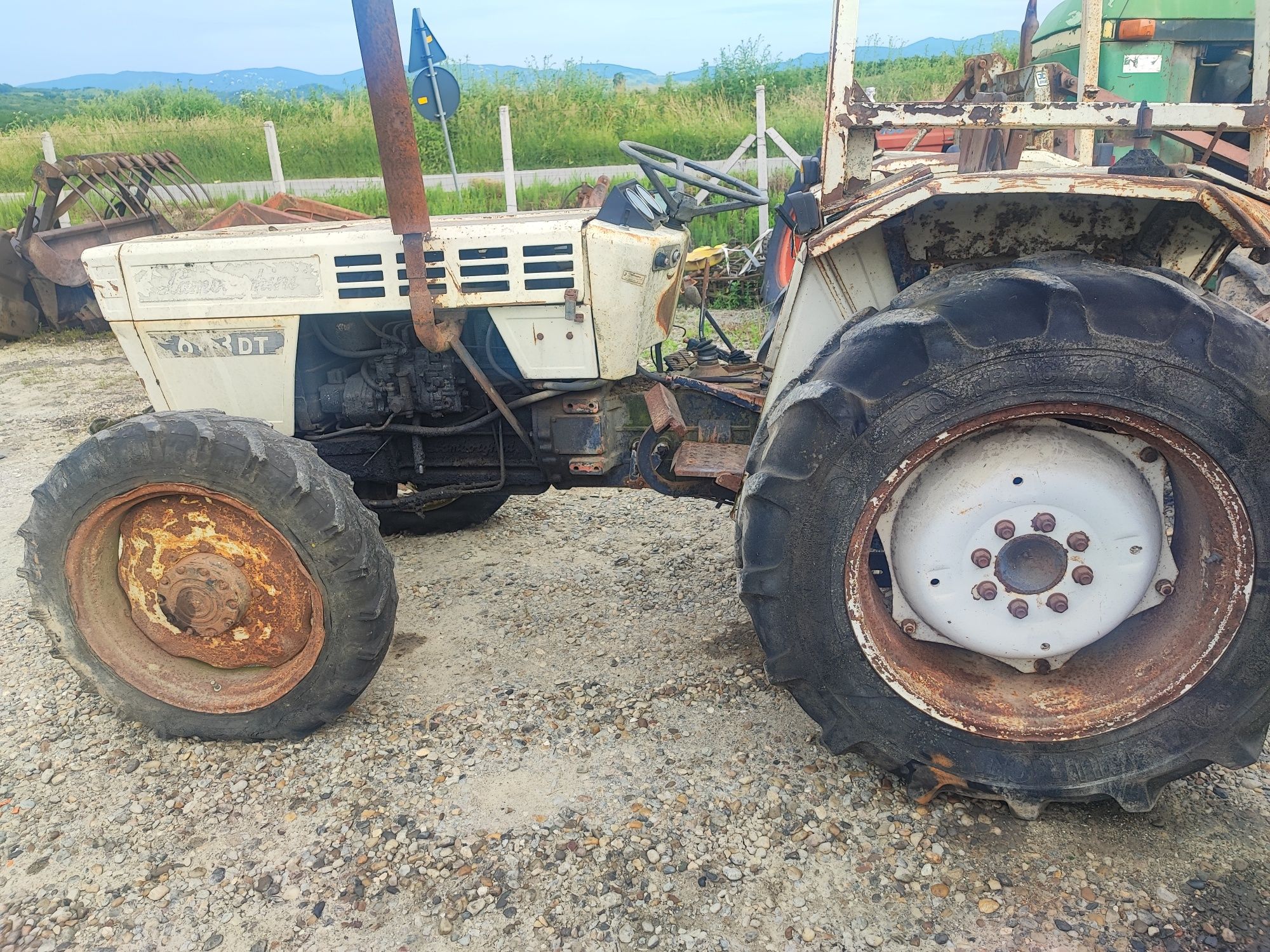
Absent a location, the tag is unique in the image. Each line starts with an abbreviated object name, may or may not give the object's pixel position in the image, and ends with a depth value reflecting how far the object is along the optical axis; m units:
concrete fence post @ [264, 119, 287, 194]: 10.86
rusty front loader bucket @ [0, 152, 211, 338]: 7.59
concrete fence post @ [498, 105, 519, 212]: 9.85
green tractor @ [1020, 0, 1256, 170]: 6.03
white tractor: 1.91
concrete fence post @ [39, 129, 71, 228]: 10.95
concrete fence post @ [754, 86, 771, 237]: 9.35
